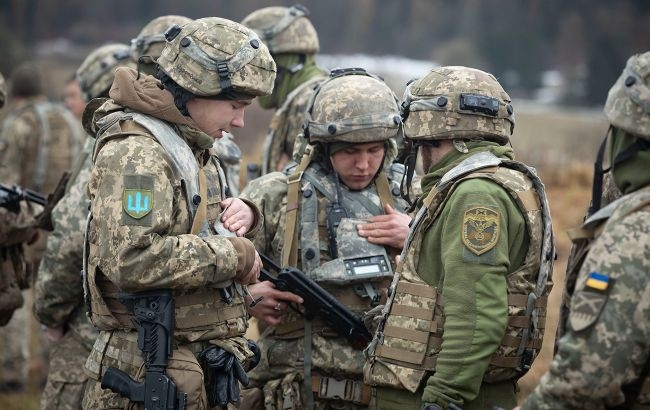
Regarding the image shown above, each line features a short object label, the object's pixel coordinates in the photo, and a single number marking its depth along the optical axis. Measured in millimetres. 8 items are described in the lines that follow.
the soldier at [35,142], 19828
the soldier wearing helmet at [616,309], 6883
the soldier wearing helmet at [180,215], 8789
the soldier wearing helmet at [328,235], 10961
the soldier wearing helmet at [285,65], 15406
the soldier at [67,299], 12117
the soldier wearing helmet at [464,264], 8516
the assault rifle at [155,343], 9094
